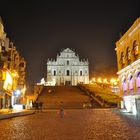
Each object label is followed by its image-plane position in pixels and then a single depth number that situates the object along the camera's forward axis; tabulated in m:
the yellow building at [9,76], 23.40
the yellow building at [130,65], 17.02
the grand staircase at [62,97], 27.42
